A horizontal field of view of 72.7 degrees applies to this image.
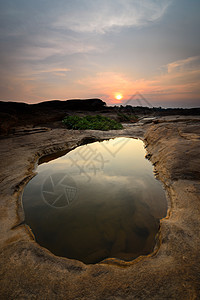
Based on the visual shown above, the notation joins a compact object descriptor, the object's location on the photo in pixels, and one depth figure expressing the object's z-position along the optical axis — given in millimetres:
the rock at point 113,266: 1202
